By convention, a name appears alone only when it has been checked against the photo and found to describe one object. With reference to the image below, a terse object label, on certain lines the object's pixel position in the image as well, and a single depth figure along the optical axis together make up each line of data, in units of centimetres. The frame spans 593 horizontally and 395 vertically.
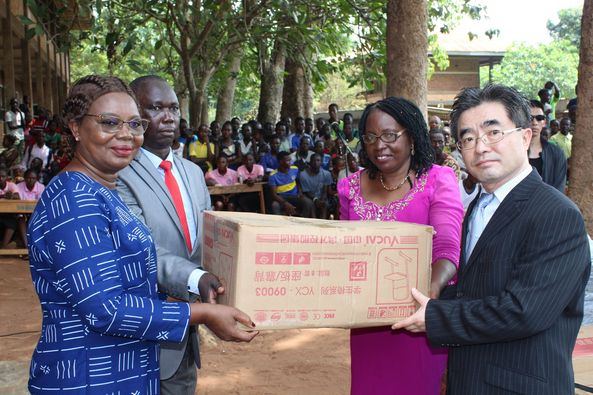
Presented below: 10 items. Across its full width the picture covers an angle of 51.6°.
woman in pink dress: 243
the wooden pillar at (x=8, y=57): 1215
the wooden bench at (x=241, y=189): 933
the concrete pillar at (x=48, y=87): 2042
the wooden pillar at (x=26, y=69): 1402
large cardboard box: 190
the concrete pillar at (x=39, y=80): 1645
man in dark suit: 168
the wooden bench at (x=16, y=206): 814
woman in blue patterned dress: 169
